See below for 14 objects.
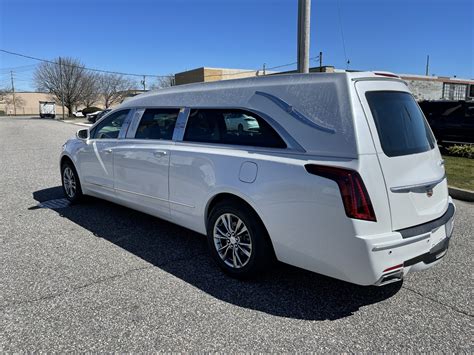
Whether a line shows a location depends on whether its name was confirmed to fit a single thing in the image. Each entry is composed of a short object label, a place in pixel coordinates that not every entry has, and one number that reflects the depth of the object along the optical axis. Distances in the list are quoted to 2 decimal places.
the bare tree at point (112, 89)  75.75
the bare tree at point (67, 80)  64.81
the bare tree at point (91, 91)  67.88
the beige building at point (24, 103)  91.38
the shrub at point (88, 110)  60.49
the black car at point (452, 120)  12.55
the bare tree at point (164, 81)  71.21
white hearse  2.88
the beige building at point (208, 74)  36.56
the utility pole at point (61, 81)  64.50
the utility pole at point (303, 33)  9.33
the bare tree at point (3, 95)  93.69
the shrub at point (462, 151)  11.52
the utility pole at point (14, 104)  90.56
